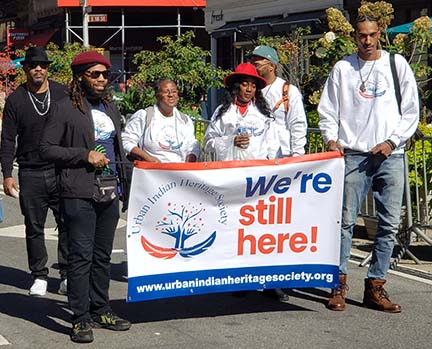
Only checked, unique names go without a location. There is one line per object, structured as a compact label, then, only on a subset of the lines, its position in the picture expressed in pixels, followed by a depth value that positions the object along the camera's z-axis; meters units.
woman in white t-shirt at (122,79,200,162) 8.13
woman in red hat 7.73
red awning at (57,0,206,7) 39.22
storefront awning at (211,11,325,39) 26.11
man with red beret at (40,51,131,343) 6.70
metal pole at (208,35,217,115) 22.60
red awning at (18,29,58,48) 43.54
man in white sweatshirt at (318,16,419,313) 7.50
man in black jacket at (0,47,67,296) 8.22
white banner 6.96
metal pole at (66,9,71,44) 39.78
